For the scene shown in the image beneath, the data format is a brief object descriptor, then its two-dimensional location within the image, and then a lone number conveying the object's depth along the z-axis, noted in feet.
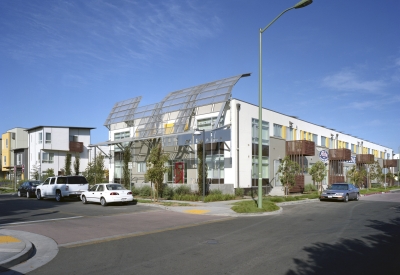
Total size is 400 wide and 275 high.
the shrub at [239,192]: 96.37
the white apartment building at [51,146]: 184.07
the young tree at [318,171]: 109.91
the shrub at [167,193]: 93.30
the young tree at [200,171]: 91.40
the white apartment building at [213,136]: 99.19
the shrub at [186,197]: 86.12
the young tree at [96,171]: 121.70
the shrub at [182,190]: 95.31
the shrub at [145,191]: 100.94
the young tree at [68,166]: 160.76
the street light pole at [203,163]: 85.87
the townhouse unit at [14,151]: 203.21
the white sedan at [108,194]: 77.41
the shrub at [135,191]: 105.10
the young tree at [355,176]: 139.95
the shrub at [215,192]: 92.83
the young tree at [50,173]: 157.24
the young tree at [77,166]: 156.97
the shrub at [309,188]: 128.06
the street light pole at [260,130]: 65.10
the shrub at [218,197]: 84.07
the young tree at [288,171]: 94.58
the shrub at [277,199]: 85.68
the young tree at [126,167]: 115.96
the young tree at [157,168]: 83.76
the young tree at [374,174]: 167.32
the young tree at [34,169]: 178.09
